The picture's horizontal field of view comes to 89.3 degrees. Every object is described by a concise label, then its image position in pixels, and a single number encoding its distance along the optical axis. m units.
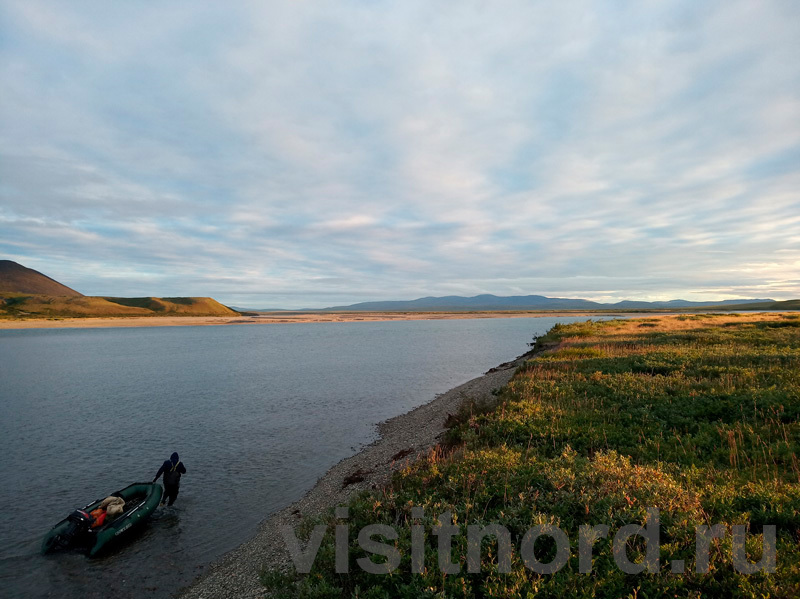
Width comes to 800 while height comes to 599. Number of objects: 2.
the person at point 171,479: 16.16
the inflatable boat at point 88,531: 12.94
